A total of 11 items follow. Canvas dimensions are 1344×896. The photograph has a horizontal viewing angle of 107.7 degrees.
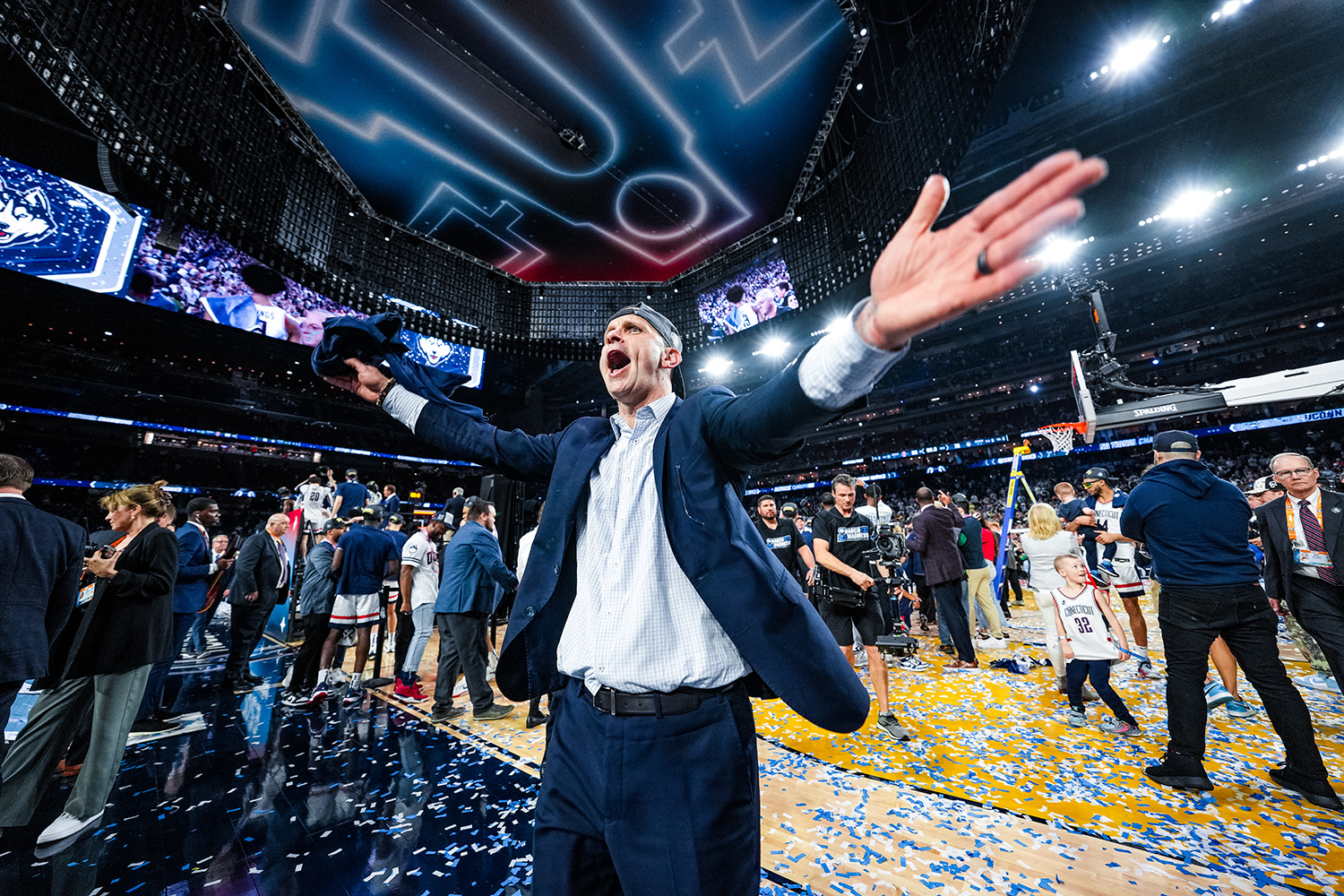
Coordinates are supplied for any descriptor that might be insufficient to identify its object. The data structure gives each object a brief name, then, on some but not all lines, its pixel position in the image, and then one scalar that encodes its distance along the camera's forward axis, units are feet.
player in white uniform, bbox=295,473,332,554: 26.81
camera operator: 12.45
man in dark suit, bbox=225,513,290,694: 17.56
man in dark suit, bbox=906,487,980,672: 16.06
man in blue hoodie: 8.68
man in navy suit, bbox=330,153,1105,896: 2.70
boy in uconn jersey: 11.62
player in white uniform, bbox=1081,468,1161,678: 16.27
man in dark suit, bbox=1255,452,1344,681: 9.55
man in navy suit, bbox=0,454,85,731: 7.89
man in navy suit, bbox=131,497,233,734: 13.91
